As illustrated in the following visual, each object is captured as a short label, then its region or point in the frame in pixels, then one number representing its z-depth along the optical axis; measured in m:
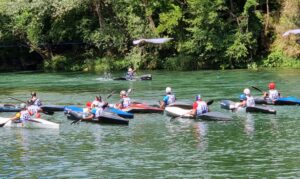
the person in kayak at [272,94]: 28.77
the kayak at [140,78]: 44.03
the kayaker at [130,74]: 44.52
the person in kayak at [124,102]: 27.88
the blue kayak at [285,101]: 28.39
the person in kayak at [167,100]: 28.06
